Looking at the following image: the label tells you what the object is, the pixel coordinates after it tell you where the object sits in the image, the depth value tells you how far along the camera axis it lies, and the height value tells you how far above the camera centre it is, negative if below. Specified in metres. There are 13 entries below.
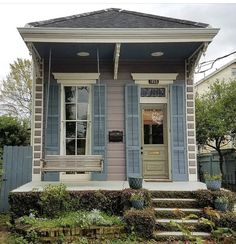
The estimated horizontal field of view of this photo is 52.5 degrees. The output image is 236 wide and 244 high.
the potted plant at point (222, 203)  4.49 -1.19
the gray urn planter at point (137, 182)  4.71 -0.84
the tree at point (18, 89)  16.79 +3.56
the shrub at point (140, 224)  4.10 -1.44
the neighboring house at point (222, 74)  17.87 +4.95
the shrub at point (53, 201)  4.56 -1.17
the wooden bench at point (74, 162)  5.40 -0.51
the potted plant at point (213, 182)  4.81 -0.86
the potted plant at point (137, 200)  4.40 -1.12
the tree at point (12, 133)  7.99 +0.24
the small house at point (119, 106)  6.30 +0.90
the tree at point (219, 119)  10.74 +0.94
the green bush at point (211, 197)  4.59 -1.11
